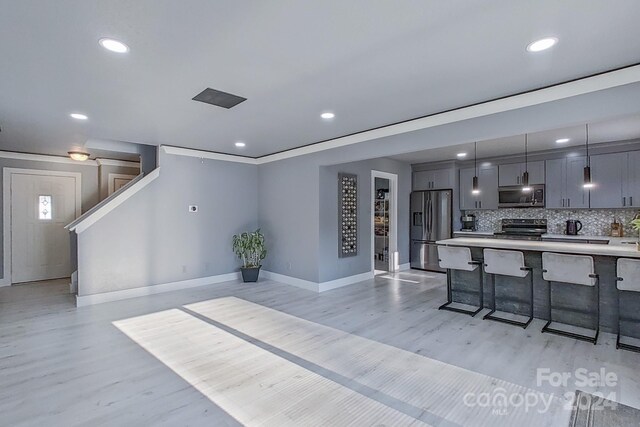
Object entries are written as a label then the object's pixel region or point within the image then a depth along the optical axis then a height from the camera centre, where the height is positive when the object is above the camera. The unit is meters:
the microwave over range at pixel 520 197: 6.20 +0.34
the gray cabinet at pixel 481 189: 6.78 +0.54
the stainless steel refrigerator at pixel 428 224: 7.12 -0.22
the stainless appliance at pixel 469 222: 7.18 -0.18
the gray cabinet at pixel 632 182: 5.27 +0.52
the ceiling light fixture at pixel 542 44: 2.15 +1.17
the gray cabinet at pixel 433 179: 7.17 +0.82
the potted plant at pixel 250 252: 6.10 -0.70
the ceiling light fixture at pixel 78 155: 5.56 +1.09
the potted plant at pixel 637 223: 3.30 -0.11
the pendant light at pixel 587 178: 3.97 +0.44
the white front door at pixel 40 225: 6.13 -0.14
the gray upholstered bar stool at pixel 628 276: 3.01 -0.61
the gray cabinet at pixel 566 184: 5.78 +0.54
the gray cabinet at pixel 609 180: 5.40 +0.57
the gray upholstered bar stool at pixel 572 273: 3.28 -0.64
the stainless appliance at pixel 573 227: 5.98 -0.26
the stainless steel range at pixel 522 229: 6.20 -0.32
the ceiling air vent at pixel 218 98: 3.06 +1.19
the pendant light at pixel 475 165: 5.26 +1.07
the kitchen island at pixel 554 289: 3.49 -0.95
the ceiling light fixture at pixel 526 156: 5.39 +1.14
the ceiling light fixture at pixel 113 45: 2.13 +1.18
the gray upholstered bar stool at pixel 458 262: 4.18 -0.64
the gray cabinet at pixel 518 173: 6.21 +0.82
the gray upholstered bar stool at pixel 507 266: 3.77 -0.64
